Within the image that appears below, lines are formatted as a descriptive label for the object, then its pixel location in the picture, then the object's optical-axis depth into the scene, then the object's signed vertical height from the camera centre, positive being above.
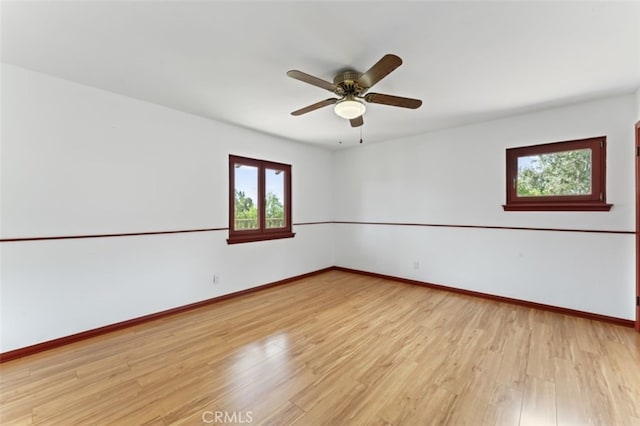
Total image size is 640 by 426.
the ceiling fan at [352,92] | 1.97 +0.99
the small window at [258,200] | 3.87 +0.18
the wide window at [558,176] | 2.97 +0.43
